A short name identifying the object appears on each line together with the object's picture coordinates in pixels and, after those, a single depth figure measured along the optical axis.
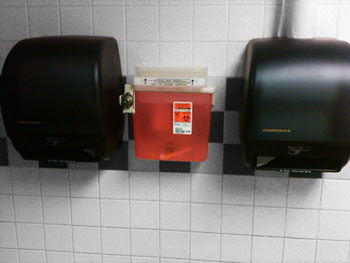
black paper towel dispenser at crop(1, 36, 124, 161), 1.16
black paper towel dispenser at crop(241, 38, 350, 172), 1.08
